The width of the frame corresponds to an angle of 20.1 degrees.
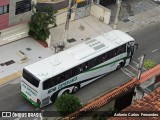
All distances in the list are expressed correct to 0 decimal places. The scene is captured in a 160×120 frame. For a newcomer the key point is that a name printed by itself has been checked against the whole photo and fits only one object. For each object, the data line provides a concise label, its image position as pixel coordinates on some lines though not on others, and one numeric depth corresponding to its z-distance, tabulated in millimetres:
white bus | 39484
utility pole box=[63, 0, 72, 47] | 45578
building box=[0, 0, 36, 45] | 46375
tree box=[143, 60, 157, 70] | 47506
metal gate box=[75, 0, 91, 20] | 53962
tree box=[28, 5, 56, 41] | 48312
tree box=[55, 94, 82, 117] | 36281
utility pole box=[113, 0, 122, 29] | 50959
